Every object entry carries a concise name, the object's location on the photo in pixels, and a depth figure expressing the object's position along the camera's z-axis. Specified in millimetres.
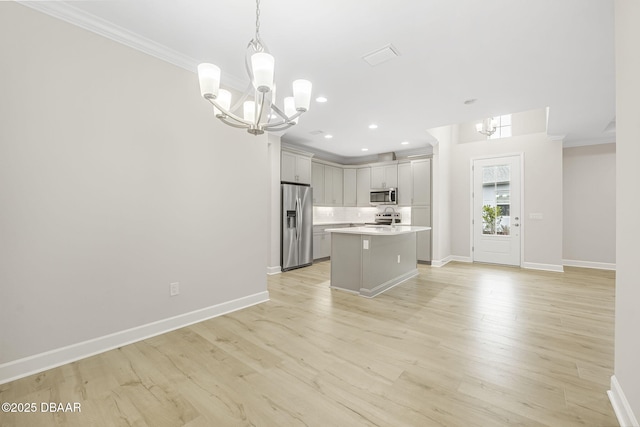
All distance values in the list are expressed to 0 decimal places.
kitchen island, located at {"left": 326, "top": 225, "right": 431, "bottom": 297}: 3867
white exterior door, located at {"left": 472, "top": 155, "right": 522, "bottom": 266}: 5906
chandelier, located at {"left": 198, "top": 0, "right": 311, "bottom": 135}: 1585
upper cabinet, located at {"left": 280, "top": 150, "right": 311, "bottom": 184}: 5504
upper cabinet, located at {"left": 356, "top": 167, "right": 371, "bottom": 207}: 7234
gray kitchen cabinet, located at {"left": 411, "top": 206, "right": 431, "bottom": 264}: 6176
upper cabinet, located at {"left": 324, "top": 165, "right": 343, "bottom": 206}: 6914
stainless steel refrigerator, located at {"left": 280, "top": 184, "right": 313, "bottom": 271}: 5363
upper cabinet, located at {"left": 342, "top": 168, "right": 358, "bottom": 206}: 7422
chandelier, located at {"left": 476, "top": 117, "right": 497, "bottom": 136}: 5652
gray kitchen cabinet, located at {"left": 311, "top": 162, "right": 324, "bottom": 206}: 6531
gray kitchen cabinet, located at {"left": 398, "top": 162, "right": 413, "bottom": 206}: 6547
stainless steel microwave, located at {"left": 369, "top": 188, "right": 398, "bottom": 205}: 6702
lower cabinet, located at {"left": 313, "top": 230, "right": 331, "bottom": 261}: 6277
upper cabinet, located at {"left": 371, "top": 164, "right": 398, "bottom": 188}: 6836
